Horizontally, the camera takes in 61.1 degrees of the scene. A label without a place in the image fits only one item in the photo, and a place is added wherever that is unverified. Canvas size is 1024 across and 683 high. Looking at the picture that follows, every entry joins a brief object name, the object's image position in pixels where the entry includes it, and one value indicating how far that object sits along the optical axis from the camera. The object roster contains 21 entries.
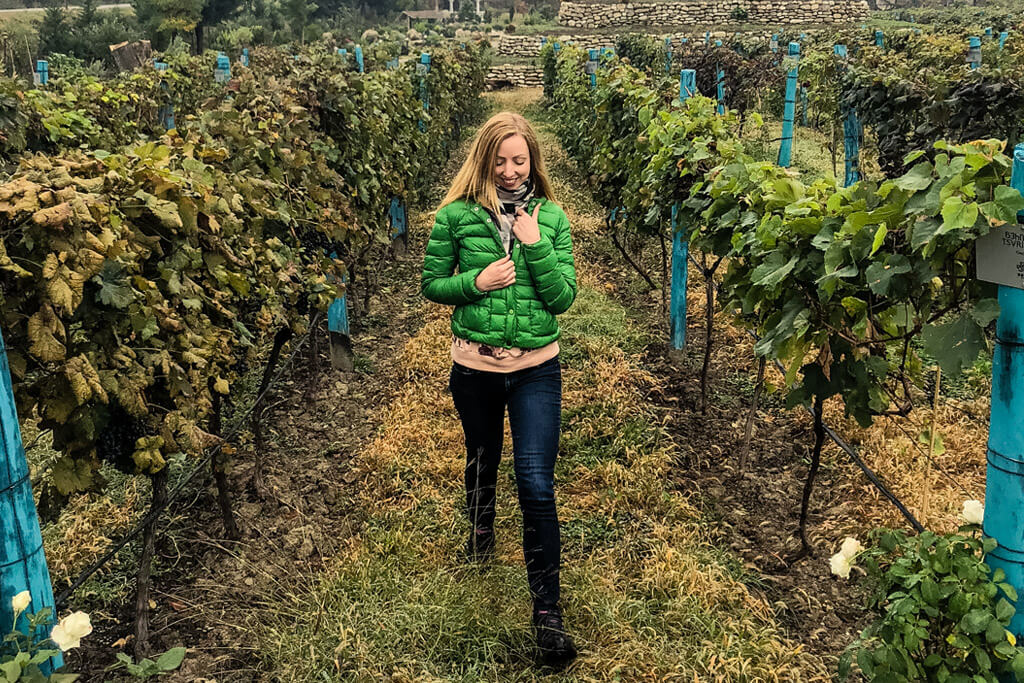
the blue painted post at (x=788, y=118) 6.93
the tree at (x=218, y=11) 42.19
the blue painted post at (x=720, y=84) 16.81
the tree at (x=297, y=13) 43.34
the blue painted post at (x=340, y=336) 5.68
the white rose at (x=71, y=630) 1.83
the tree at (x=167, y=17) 36.78
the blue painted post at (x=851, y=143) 8.84
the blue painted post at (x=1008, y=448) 1.80
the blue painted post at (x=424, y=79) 11.32
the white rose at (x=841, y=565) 2.00
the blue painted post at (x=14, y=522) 1.99
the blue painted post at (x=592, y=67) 10.71
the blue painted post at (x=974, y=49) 12.02
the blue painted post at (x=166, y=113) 11.88
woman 2.82
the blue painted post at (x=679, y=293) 5.58
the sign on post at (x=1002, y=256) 1.76
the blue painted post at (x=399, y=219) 8.84
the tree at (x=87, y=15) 35.07
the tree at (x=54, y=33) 32.66
